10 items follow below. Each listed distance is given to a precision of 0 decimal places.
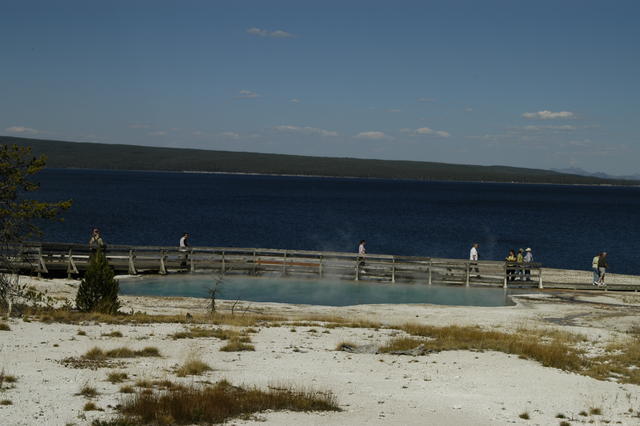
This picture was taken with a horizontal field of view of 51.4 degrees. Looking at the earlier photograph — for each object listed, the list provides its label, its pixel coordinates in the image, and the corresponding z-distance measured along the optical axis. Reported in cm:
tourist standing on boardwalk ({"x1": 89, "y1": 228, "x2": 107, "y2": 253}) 3198
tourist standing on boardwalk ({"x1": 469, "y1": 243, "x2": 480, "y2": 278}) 3331
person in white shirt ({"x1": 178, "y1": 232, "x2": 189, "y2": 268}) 3412
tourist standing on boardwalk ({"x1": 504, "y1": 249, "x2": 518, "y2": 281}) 3303
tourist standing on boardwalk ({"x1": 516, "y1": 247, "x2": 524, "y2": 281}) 3306
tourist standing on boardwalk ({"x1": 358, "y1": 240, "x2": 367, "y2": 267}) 3375
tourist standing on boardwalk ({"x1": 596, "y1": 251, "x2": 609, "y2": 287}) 3278
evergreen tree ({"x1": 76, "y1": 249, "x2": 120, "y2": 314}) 2108
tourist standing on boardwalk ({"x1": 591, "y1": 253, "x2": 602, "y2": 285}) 3307
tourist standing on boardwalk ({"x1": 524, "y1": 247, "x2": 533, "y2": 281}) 3344
